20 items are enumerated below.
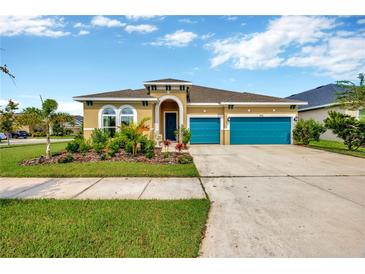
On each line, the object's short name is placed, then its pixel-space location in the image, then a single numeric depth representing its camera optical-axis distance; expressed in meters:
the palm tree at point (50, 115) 8.90
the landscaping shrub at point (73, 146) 10.05
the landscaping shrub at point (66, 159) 8.17
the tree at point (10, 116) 7.43
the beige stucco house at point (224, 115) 15.59
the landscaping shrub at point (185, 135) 13.24
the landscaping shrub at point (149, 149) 9.03
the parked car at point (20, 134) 30.12
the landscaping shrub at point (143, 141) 9.77
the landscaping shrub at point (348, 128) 11.72
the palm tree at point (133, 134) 9.60
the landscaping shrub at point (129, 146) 9.58
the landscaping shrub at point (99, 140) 9.76
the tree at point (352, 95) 12.10
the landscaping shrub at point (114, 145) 9.43
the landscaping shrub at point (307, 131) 14.75
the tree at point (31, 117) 8.49
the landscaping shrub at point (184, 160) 8.34
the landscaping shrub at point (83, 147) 10.16
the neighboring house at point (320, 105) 18.87
